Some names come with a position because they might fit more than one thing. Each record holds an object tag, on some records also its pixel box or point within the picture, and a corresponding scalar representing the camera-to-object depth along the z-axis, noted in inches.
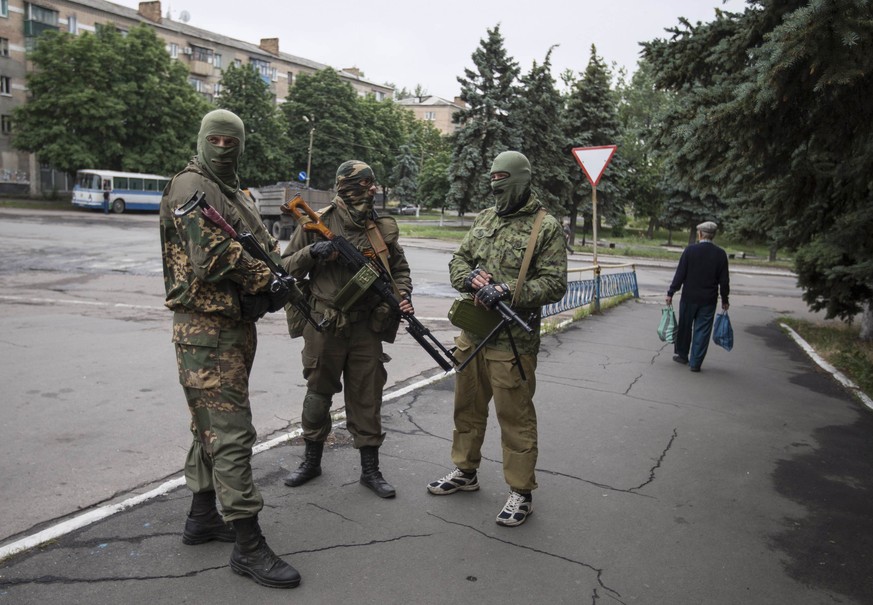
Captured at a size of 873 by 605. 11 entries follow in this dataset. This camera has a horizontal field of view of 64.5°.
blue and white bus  1539.1
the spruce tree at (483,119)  1513.3
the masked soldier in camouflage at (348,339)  167.5
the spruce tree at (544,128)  1487.5
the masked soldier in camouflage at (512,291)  156.6
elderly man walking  328.5
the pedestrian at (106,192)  1520.7
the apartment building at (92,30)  1861.5
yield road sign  464.8
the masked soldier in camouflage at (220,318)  124.0
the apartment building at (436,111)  4163.4
